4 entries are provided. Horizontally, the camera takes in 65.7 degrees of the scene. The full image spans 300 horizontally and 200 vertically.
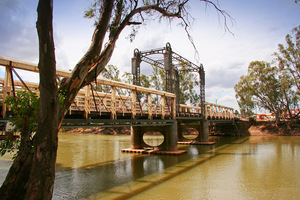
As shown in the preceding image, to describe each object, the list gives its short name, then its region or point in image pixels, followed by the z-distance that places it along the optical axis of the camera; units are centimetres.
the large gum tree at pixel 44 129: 432
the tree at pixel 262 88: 3388
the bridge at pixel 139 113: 723
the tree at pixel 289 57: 3136
